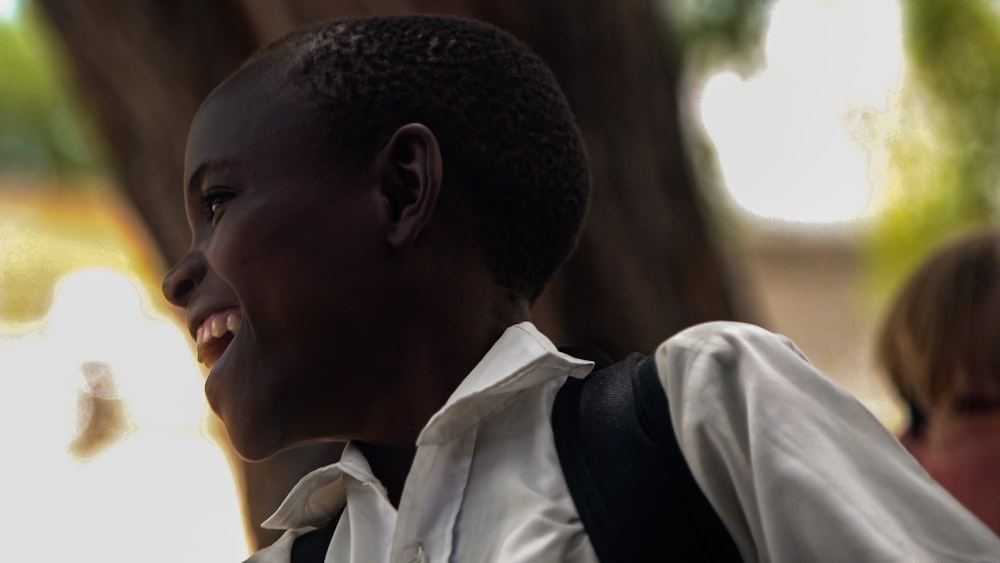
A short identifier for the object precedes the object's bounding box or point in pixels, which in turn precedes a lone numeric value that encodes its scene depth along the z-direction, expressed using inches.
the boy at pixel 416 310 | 54.0
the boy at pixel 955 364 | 111.8
